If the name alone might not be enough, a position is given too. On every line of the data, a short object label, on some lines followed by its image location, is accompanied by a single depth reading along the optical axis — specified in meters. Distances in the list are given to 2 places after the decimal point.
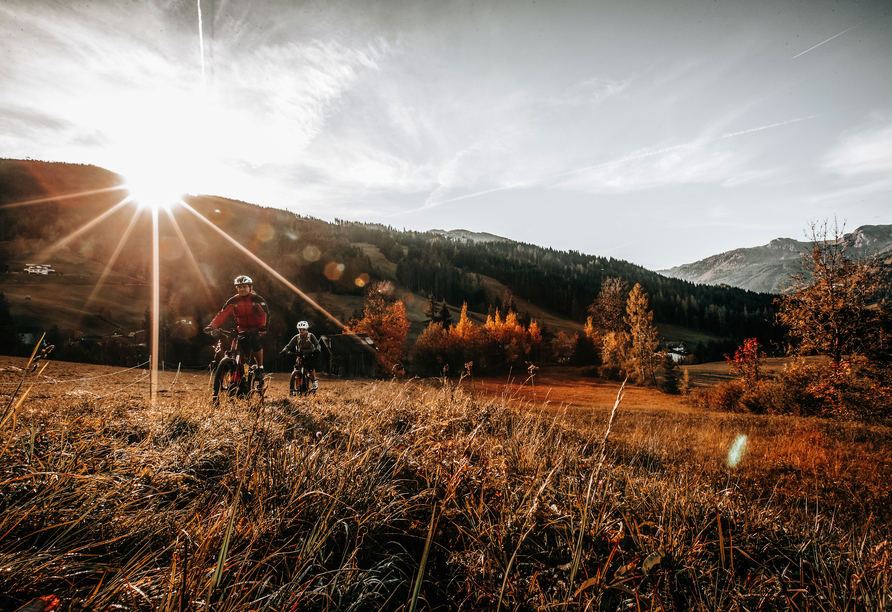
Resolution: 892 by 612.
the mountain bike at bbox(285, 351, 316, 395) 11.36
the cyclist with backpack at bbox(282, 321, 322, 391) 11.45
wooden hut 47.22
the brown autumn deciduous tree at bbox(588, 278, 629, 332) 68.38
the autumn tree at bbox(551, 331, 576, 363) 75.88
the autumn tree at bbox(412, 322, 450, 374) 60.41
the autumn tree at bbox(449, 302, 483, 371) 63.12
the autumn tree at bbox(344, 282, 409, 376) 51.03
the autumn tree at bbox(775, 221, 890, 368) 22.14
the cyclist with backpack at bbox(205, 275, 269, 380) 8.71
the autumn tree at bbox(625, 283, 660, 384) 50.78
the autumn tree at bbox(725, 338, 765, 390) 31.30
